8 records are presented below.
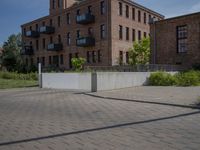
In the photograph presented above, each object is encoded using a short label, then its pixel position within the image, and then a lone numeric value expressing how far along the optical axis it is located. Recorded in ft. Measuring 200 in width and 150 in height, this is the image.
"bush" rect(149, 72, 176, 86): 63.66
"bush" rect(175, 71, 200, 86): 61.46
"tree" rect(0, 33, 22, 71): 176.65
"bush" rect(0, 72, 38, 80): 105.09
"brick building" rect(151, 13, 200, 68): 86.17
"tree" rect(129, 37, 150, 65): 111.14
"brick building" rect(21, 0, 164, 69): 115.65
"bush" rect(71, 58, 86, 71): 103.72
